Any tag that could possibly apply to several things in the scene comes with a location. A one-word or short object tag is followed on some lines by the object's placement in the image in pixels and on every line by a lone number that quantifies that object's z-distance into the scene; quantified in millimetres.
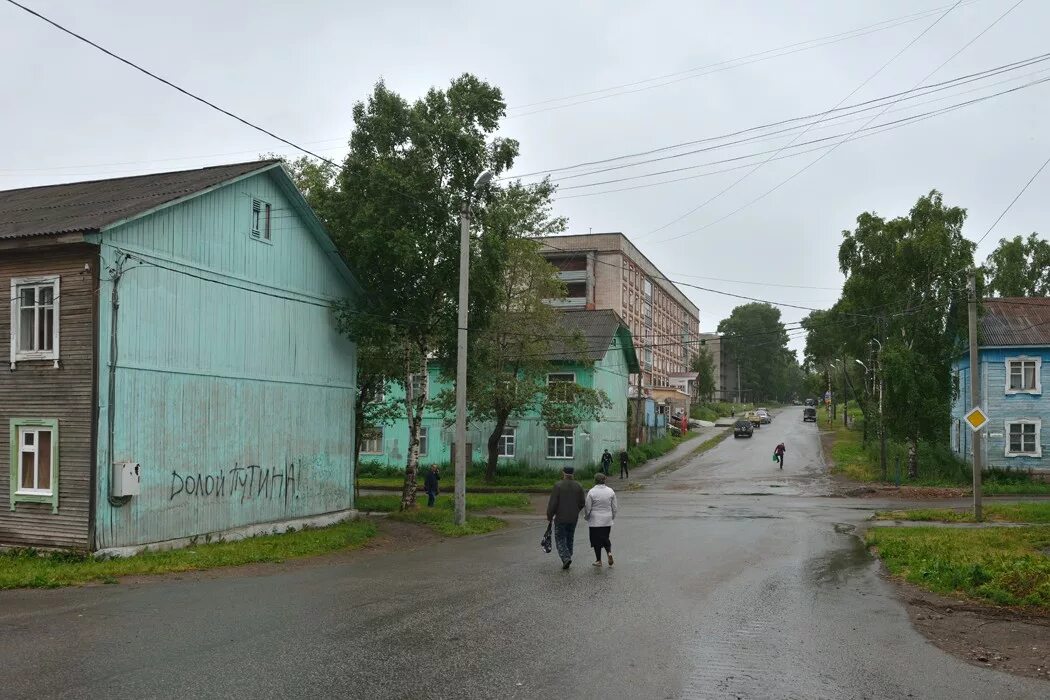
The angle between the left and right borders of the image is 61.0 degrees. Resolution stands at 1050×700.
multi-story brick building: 76500
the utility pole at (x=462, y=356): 21406
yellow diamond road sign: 24562
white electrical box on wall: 15844
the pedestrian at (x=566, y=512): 14531
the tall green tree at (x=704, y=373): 103812
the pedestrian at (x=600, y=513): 14555
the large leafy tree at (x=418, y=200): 22750
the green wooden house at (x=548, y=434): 44688
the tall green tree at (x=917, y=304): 40188
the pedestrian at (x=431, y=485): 28141
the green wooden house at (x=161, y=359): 15969
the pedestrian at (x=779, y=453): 49150
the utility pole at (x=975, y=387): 24688
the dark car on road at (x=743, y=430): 71125
